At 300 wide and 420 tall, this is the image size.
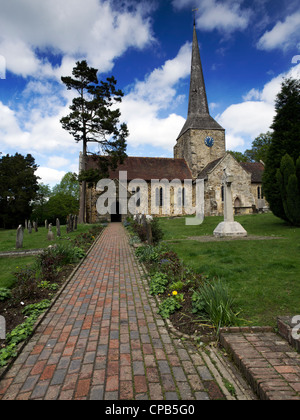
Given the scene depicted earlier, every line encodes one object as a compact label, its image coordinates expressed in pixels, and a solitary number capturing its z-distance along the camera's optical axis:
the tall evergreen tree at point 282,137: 15.23
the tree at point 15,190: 34.28
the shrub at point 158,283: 5.13
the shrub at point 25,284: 4.88
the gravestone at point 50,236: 13.25
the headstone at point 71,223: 17.73
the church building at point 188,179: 29.20
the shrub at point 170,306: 4.11
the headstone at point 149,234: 10.31
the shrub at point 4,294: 4.74
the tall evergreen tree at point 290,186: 13.84
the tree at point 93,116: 23.59
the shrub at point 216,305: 3.54
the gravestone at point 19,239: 10.91
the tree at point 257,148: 49.51
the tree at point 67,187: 57.22
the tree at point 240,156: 49.76
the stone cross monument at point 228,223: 12.20
